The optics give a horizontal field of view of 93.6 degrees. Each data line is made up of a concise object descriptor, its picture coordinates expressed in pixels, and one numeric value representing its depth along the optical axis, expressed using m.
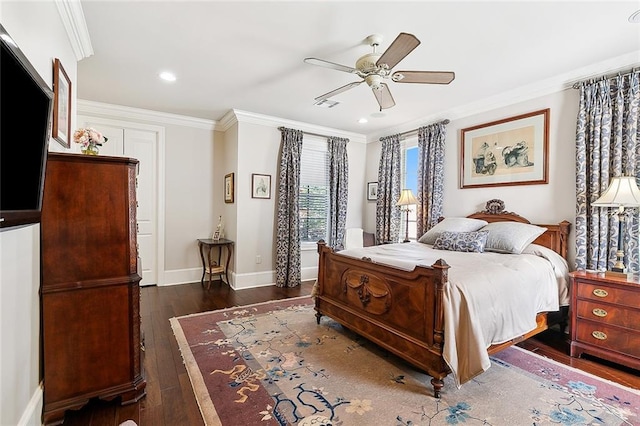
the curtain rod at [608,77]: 2.77
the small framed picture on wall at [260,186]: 4.73
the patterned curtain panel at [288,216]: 4.82
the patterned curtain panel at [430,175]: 4.38
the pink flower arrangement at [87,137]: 2.05
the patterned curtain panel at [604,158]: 2.73
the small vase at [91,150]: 2.06
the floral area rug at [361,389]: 1.84
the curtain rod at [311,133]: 4.91
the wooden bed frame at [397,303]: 2.06
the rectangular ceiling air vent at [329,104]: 4.04
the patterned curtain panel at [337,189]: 5.45
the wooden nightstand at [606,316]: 2.38
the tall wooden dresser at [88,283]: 1.76
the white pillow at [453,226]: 3.72
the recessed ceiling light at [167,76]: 3.25
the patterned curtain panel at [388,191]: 5.15
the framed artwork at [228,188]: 4.78
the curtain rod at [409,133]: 4.90
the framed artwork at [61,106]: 2.03
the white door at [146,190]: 4.58
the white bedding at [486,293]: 2.00
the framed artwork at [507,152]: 3.44
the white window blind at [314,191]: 5.33
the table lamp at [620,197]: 2.50
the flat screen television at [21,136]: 1.06
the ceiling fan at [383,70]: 2.18
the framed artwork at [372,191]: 5.77
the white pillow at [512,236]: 3.08
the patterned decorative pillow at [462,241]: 3.24
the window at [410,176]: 5.02
